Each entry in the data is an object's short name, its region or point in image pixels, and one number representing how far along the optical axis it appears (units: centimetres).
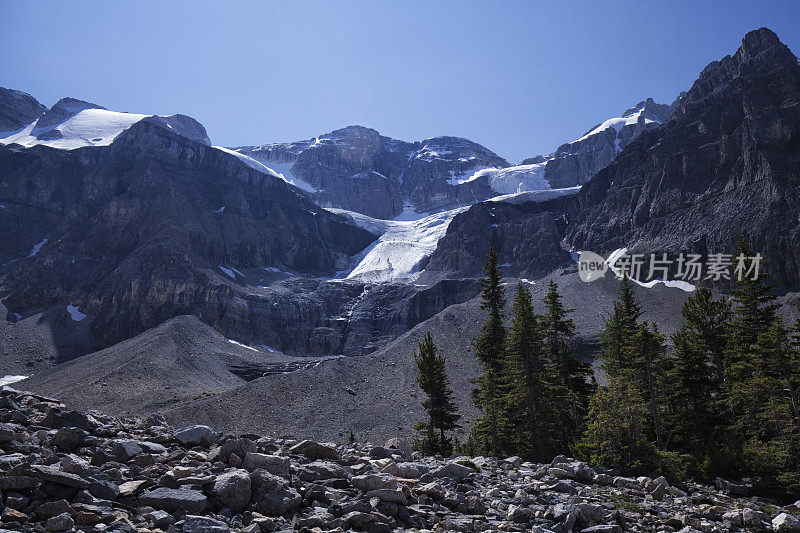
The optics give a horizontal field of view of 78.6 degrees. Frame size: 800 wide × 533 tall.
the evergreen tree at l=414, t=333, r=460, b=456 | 4003
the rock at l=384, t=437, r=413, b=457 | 2612
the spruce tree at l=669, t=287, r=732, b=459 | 3238
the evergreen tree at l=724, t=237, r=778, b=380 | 3266
